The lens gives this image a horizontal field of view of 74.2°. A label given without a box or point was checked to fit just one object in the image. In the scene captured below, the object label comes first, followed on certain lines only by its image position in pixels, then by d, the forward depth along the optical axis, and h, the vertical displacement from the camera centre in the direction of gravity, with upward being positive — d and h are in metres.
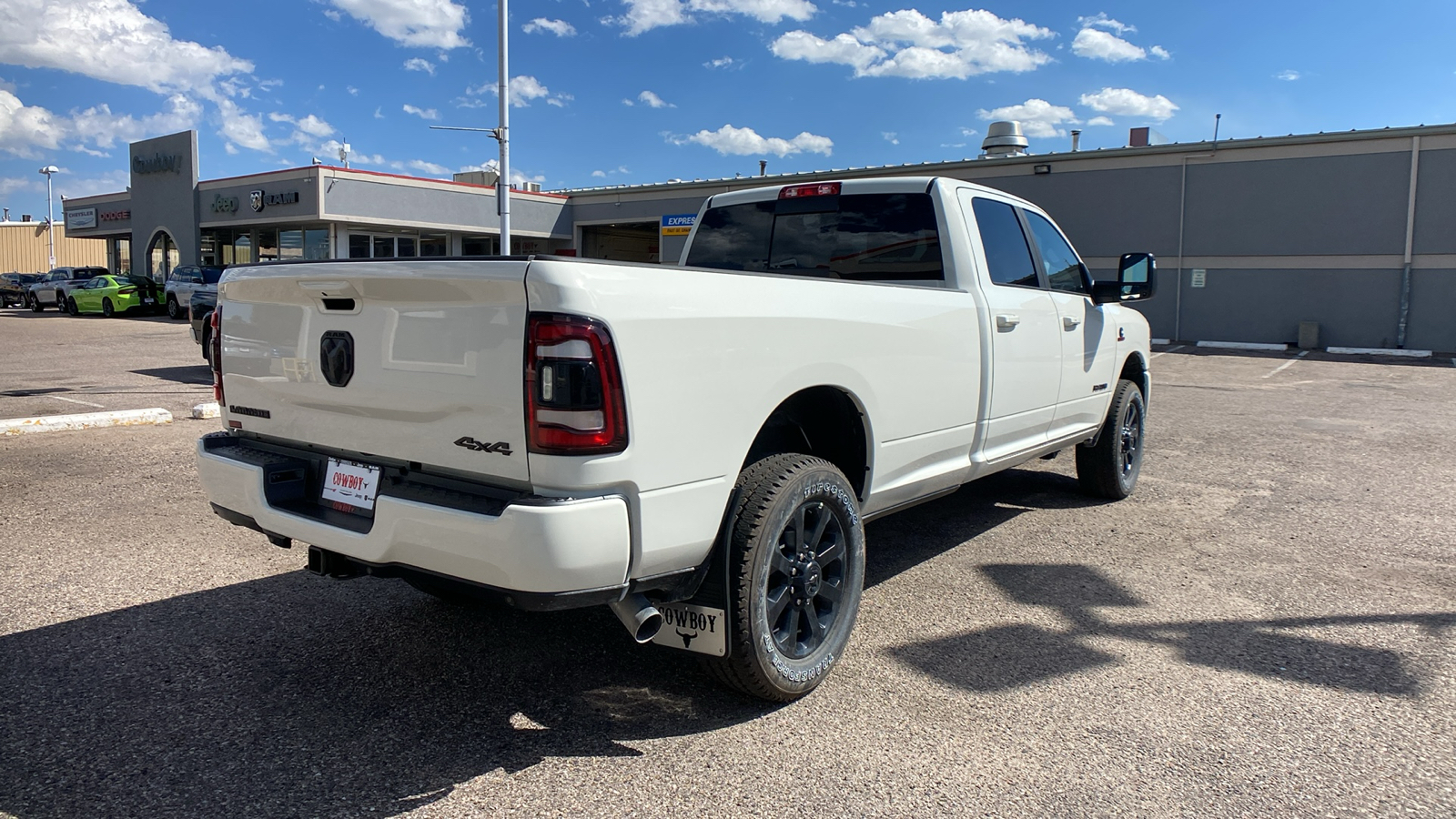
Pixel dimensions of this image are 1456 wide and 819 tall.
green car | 32.06 +0.40
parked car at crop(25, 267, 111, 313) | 35.91 +0.72
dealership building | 21.72 +2.61
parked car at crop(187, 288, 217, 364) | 10.97 -0.09
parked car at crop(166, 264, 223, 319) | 27.20 +0.72
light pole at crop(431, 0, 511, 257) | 17.65 +2.86
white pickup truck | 2.59 -0.38
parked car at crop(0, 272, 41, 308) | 42.44 +0.86
